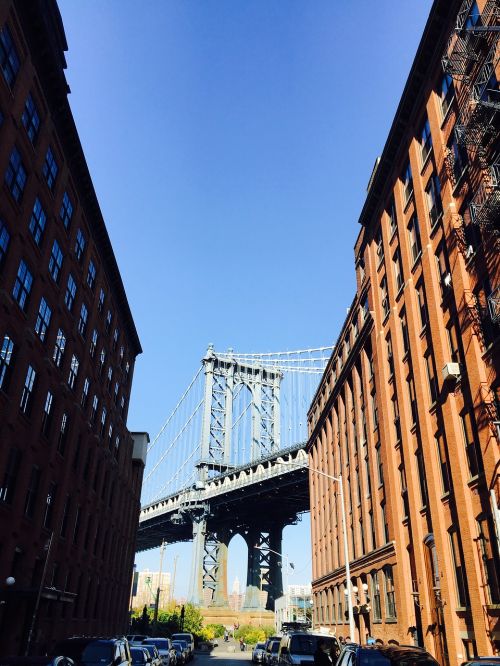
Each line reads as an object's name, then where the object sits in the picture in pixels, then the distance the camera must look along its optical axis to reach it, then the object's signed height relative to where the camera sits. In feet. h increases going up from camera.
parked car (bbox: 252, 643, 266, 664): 141.77 +1.33
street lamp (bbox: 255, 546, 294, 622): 246.06 +18.94
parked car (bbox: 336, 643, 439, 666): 40.16 +0.48
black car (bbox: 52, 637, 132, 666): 53.52 +0.32
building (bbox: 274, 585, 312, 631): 246.88 +21.53
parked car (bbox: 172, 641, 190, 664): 126.70 +1.46
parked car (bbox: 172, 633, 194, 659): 155.25 +4.58
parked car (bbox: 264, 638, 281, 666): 104.58 +1.33
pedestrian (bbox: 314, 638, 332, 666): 56.54 +0.34
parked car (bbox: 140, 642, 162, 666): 83.97 +0.32
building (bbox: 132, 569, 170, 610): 428.15 +53.60
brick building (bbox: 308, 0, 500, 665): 73.51 +42.18
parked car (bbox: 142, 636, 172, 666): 100.37 +1.64
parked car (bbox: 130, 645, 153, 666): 71.67 +0.05
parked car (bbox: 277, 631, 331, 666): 76.54 +1.59
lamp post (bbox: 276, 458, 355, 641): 99.25 +9.83
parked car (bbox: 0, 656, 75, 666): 37.53 -0.43
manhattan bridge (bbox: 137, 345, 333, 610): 282.19 +72.65
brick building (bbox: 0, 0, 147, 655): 83.66 +46.91
